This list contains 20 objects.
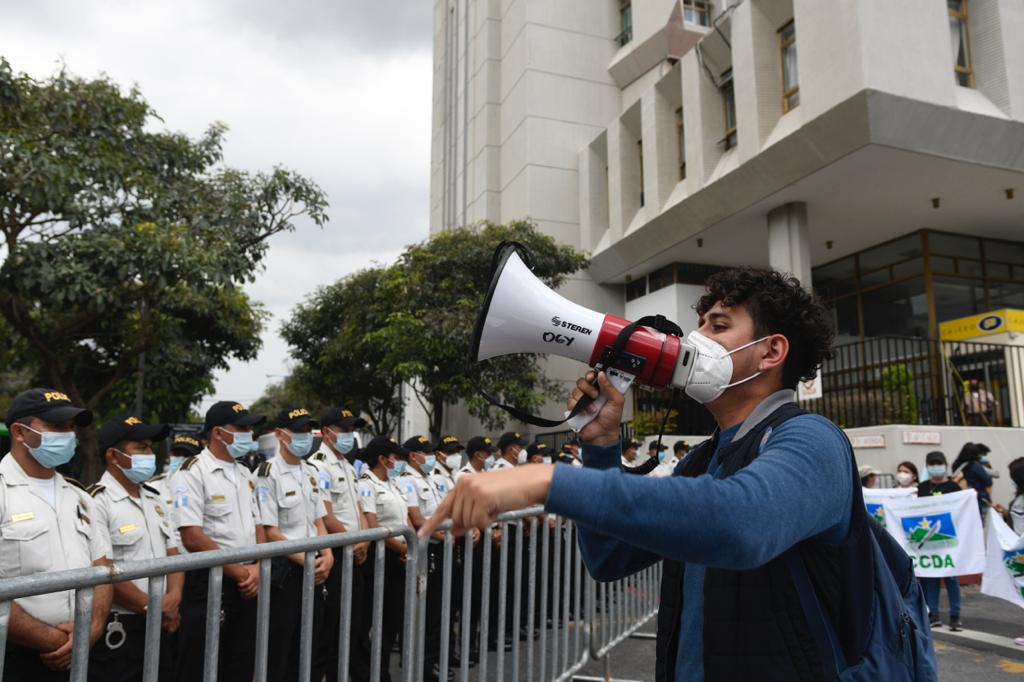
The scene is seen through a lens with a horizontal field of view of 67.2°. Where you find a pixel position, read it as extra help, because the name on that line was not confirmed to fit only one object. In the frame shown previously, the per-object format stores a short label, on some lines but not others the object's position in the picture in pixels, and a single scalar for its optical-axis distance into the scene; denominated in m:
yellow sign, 14.87
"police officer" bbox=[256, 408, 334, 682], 4.75
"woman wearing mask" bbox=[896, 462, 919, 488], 9.95
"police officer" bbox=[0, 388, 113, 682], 3.31
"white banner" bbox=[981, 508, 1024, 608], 6.89
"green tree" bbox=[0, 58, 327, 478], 10.40
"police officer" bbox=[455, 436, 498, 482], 9.12
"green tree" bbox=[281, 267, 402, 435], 22.73
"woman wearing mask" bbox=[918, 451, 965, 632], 7.31
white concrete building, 12.72
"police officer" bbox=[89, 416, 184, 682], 3.81
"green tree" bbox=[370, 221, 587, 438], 18.41
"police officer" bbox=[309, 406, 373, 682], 5.25
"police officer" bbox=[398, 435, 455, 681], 6.09
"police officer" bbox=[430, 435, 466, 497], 9.77
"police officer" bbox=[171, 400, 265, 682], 4.56
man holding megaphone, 1.30
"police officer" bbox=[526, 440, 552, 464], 10.43
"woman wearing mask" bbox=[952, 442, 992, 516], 9.29
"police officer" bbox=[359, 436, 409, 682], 5.88
